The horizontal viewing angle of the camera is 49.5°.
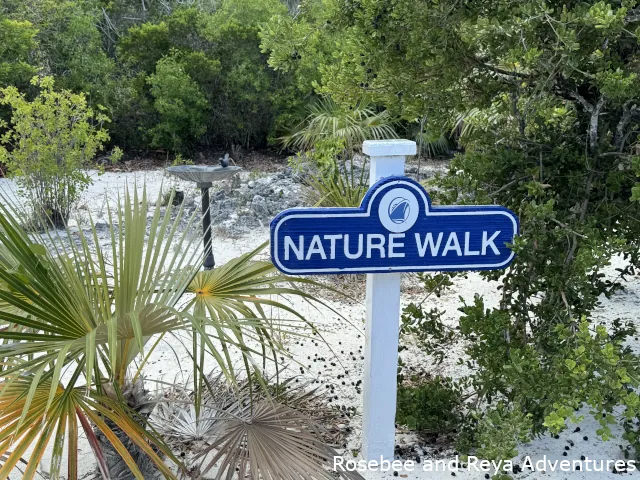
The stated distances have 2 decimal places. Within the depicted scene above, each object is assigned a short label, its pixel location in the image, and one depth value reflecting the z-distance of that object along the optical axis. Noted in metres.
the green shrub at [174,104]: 11.73
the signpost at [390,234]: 2.72
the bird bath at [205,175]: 5.79
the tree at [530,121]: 2.75
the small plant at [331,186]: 5.84
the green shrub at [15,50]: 10.58
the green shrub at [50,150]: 6.93
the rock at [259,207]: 7.75
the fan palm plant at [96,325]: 2.16
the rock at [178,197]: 8.55
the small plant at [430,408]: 3.37
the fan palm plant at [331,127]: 9.59
